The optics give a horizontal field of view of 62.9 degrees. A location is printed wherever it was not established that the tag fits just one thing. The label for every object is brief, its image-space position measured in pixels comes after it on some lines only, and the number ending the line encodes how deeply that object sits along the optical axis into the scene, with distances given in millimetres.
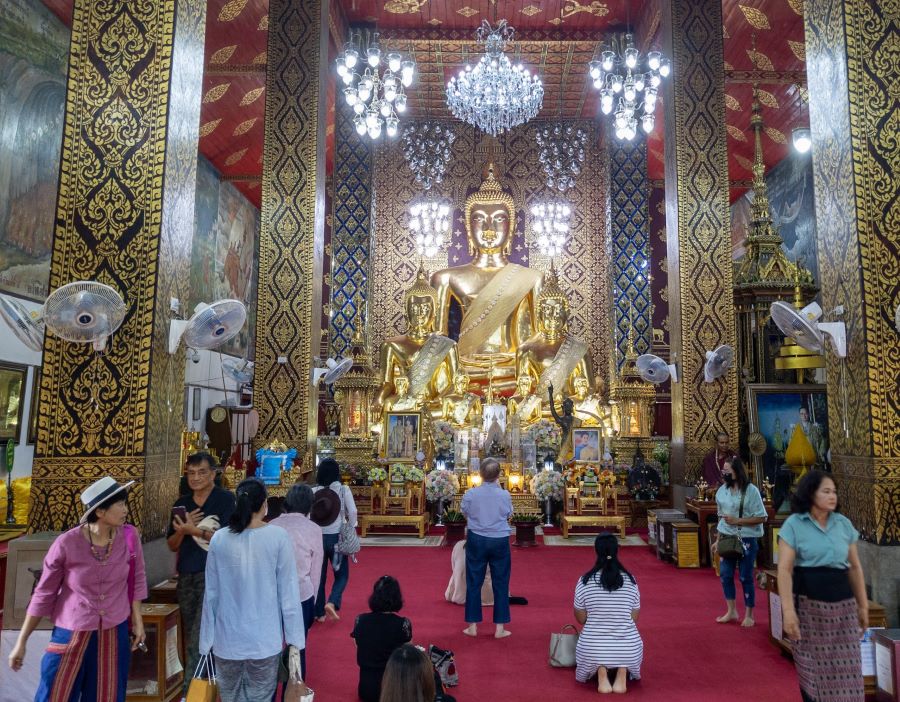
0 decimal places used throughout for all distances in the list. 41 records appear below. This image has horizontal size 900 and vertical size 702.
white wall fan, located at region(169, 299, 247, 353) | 4633
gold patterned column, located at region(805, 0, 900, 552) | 4277
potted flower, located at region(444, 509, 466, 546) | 8305
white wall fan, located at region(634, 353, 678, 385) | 8617
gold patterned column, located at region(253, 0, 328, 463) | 8305
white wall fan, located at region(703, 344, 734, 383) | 7797
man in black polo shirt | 3322
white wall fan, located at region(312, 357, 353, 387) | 8633
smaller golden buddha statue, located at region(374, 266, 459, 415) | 12414
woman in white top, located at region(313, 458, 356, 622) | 4734
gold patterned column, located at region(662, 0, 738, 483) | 8211
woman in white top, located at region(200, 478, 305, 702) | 2619
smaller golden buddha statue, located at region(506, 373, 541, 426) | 11617
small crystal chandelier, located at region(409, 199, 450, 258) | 15016
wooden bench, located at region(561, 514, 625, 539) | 8570
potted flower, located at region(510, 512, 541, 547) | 8344
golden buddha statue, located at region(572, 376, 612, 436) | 11219
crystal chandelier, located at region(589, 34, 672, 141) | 8953
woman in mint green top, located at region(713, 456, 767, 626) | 4957
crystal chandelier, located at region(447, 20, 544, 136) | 10312
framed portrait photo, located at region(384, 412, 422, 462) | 10812
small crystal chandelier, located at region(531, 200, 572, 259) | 14969
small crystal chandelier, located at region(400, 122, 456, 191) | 15195
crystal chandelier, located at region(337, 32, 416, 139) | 9391
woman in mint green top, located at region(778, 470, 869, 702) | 2871
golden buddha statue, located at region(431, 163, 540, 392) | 13617
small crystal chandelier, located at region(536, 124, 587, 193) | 15211
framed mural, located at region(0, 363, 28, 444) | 8344
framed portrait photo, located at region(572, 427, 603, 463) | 10320
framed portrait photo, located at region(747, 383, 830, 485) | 8680
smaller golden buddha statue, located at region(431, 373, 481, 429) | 11531
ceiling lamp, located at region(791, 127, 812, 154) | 9547
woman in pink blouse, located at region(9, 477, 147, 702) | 2797
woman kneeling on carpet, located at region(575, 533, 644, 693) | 3822
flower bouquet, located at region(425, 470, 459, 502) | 9391
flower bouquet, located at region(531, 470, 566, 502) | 9367
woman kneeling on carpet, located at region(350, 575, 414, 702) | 3271
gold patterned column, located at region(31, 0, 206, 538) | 4266
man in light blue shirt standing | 4715
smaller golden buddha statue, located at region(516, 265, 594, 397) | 12289
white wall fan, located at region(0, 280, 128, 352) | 4090
